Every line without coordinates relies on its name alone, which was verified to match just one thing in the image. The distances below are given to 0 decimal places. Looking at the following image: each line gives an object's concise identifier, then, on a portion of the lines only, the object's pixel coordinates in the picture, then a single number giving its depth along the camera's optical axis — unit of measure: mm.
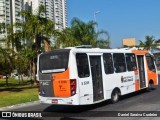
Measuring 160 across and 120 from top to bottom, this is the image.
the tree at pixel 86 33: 45625
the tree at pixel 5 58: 27347
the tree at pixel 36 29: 30141
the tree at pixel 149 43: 74938
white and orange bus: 14008
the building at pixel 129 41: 129000
